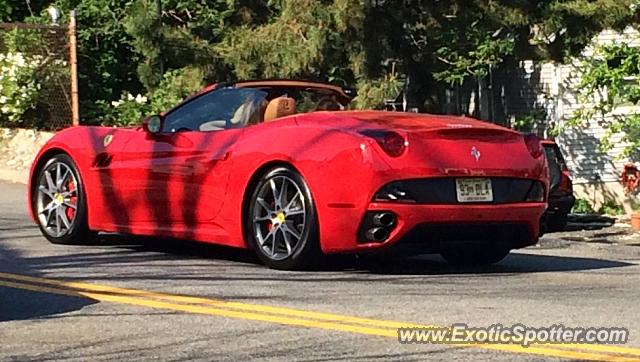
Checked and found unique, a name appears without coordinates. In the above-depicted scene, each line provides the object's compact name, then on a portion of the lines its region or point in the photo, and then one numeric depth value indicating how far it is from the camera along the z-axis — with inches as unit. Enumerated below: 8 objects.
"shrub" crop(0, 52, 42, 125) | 780.6
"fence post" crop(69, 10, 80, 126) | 772.0
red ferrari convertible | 323.6
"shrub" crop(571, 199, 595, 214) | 678.5
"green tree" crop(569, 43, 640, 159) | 613.0
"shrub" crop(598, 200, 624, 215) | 701.1
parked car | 521.7
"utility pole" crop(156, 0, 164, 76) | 662.7
